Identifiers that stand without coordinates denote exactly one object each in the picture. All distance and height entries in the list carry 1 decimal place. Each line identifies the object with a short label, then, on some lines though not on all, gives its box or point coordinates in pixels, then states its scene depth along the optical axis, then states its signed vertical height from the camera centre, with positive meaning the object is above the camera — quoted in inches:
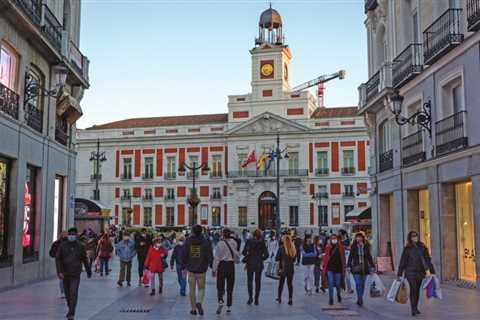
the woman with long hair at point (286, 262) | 530.9 -35.2
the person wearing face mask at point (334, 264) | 524.4 -36.3
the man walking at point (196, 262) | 462.6 -30.5
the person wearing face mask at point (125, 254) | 684.7 -36.1
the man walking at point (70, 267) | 409.1 -30.4
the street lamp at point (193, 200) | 1079.0 +37.3
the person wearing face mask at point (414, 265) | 462.9 -32.9
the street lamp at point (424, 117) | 707.7 +123.1
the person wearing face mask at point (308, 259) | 636.1 -38.7
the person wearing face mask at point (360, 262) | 511.5 -33.7
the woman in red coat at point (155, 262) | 617.8 -40.9
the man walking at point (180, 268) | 602.5 -46.6
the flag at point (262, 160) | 2608.3 +259.0
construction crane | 3969.7 +905.5
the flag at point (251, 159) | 2593.5 +261.9
